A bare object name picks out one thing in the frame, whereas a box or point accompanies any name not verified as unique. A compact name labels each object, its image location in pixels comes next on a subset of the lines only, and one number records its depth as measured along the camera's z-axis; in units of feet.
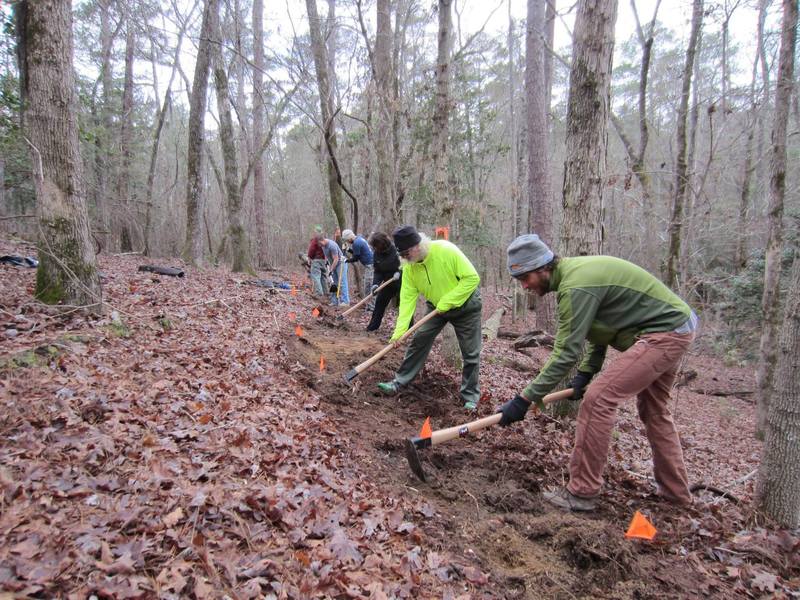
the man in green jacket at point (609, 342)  11.21
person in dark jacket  31.60
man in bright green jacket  17.83
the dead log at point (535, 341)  36.42
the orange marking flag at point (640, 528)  10.46
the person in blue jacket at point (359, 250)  37.01
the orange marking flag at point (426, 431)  13.42
